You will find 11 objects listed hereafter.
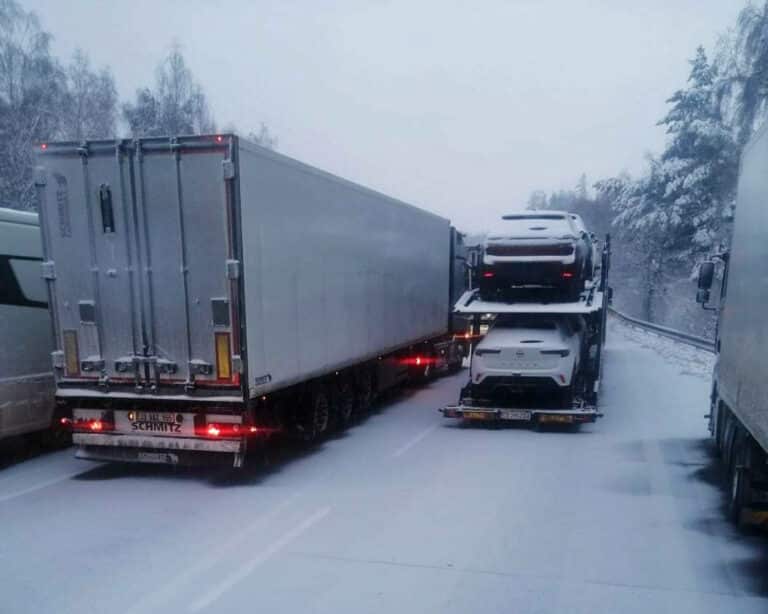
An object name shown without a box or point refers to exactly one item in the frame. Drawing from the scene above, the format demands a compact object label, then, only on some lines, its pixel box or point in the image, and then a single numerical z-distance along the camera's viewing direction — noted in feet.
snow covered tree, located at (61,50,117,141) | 91.35
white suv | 32.73
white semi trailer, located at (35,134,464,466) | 22.18
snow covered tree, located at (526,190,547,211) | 410.33
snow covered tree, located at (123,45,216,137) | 100.48
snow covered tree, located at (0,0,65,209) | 81.05
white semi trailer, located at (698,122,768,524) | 15.99
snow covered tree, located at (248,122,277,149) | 142.06
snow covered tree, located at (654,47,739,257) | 98.07
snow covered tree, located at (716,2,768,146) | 77.82
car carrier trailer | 32.27
